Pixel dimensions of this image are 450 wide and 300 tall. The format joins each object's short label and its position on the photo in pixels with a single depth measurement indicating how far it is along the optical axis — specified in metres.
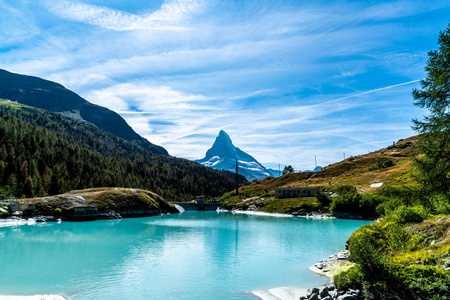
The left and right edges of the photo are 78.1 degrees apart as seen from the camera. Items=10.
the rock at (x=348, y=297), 13.61
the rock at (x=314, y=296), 15.12
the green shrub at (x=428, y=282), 11.84
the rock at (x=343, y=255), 26.46
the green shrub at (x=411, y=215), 24.08
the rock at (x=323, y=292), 14.90
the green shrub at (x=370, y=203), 81.06
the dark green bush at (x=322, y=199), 97.32
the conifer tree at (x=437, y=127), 18.97
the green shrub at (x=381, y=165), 148.00
